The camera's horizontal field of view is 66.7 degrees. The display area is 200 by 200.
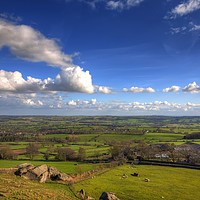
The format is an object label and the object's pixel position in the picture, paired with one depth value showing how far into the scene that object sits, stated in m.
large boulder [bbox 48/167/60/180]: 49.94
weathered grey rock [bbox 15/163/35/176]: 44.48
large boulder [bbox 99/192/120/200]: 36.53
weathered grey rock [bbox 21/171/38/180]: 43.98
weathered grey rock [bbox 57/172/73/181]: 50.26
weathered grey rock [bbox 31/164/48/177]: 45.86
